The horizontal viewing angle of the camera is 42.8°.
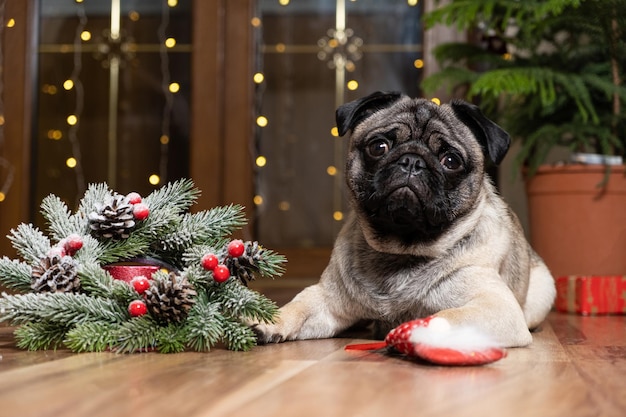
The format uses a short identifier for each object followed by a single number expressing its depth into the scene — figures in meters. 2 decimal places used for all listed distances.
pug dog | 1.88
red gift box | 3.07
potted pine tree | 3.24
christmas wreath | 1.70
